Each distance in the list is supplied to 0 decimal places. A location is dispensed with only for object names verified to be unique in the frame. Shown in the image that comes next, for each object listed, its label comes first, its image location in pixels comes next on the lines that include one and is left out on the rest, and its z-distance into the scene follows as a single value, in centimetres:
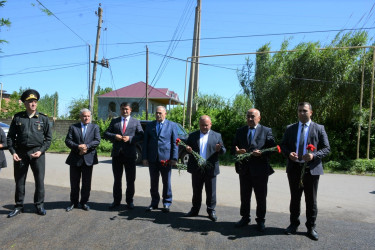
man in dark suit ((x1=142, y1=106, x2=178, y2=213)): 557
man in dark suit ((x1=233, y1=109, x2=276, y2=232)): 466
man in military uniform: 512
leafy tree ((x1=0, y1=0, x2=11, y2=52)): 445
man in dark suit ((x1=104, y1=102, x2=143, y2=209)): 565
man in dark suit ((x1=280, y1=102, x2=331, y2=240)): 433
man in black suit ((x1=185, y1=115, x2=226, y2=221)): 513
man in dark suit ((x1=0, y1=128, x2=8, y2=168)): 516
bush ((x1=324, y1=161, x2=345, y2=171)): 1282
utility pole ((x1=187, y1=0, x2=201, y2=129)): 1767
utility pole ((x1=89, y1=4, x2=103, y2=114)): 2011
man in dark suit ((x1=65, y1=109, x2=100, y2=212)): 553
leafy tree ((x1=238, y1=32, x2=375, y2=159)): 1354
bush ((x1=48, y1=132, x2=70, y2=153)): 1847
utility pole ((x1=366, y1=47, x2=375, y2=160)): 1286
